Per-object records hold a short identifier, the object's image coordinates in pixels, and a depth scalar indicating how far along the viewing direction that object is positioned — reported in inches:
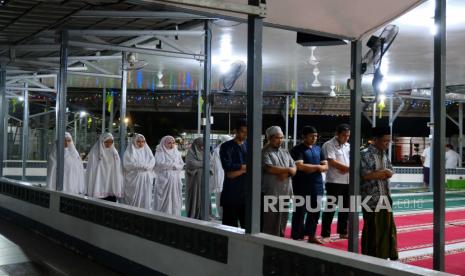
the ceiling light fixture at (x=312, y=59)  381.6
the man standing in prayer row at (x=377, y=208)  186.2
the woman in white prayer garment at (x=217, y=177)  343.6
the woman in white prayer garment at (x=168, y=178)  318.0
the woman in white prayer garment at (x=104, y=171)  318.0
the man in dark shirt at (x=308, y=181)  247.1
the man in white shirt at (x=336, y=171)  267.6
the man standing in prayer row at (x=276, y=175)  213.2
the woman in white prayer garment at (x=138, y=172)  319.9
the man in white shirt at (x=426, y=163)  602.2
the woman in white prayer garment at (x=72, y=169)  370.0
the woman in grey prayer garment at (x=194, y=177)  297.6
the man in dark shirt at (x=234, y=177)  215.8
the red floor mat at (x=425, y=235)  226.3
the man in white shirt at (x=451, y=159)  698.2
